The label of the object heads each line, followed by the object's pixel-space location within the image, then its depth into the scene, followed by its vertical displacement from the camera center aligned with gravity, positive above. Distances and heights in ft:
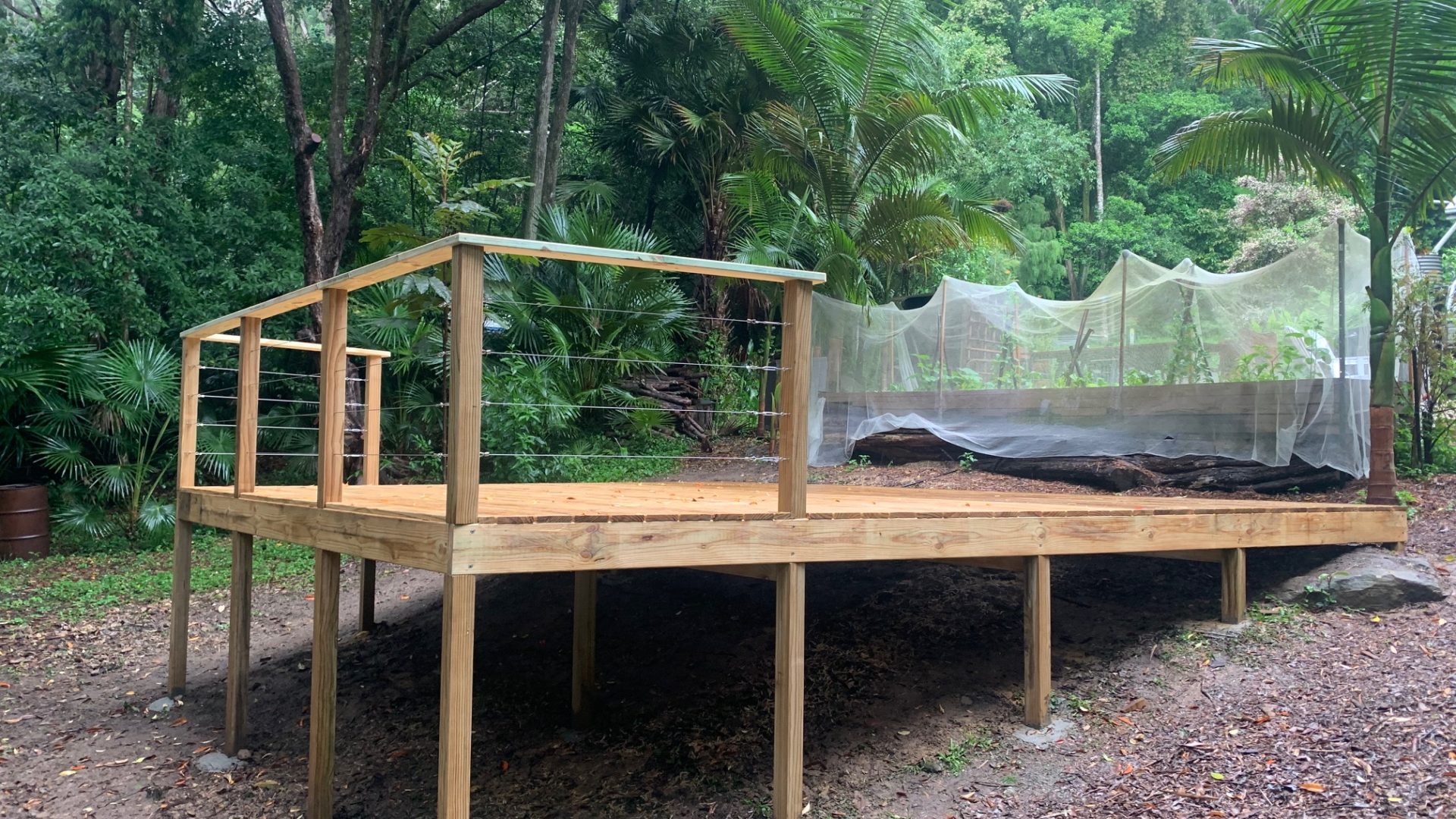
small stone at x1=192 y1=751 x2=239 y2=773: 15.67 -5.76
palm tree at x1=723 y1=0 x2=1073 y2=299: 32.60 +9.92
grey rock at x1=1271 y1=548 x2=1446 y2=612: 17.75 -2.86
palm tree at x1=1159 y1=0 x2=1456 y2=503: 20.48 +7.15
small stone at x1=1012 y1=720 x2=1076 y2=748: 14.26 -4.60
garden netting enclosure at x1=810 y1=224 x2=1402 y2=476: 23.24 +1.66
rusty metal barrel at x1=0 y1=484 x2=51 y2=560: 29.09 -3.54
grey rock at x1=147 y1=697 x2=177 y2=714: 18.12 -5.59
